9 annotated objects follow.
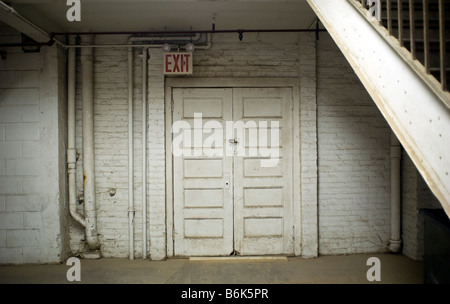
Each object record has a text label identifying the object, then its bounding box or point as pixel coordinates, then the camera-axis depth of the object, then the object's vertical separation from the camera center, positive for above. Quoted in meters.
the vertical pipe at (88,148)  4.54 +0.00
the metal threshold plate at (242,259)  4.49 -1.74
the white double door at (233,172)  4.61 -0.39
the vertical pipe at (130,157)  4.58 -0.14
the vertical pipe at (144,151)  4.57 -0.06
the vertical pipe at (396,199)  4.60 -0.83
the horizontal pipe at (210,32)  4.24 +1.75
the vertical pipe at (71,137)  4.56 +0.18
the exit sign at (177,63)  4.43 +1.31
